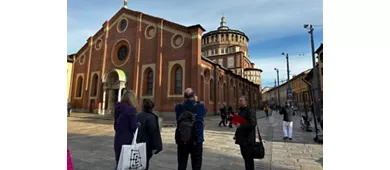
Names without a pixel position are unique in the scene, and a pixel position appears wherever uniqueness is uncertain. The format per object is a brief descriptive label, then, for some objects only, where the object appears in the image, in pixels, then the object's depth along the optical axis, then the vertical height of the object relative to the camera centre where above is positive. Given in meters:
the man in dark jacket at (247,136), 3.27 -0.69
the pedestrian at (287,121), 7.69 -1.03
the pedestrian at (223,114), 12.75 -1.24
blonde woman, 2.70 -0.43
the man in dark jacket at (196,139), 2.99 -0.67
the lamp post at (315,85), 7.25 +0.44
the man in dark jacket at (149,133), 2.81 -0.57
